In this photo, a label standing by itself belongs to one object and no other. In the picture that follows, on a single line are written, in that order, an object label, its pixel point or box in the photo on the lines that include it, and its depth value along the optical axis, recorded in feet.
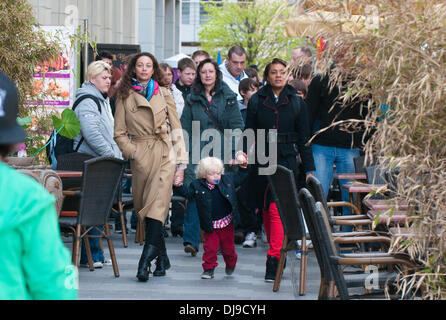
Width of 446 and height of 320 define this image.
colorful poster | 82.42
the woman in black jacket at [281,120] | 52.31
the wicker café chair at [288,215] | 45.39
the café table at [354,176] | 52.26
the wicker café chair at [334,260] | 28.96
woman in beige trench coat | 50.65
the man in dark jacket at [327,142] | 56.24
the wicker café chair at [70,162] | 54.54
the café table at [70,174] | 51.13
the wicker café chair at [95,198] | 49.01
